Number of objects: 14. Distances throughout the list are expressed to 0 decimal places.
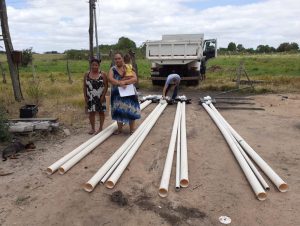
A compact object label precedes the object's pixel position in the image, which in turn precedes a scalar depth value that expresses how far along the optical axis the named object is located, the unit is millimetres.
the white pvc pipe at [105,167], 2673
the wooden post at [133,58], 7804
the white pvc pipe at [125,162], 2724
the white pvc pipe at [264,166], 2703
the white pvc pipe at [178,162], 2714
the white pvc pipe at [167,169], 2608
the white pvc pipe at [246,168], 2552
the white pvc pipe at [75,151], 3021
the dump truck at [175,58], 8713
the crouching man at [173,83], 6785
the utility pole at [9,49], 6383
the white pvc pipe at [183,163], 2744
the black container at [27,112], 4889
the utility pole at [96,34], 7858
